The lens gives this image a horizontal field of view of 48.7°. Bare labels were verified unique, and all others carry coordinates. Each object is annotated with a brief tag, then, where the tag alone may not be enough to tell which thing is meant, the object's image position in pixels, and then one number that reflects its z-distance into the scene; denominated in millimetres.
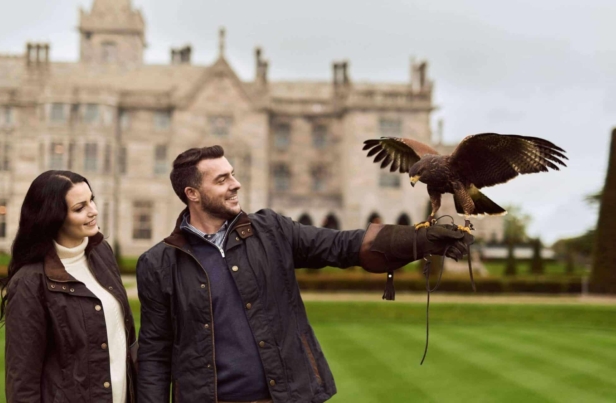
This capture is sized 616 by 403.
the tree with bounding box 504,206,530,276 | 60719
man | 3033
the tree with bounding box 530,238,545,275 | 25578
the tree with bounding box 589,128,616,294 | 16884
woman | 3072
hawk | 3055
